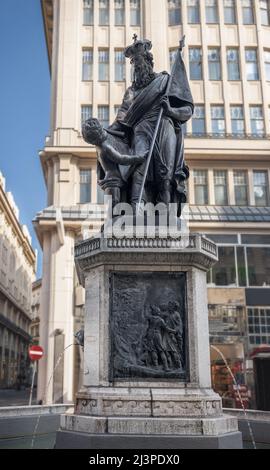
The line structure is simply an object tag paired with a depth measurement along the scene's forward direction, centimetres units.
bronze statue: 818
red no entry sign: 2742
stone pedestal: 619
